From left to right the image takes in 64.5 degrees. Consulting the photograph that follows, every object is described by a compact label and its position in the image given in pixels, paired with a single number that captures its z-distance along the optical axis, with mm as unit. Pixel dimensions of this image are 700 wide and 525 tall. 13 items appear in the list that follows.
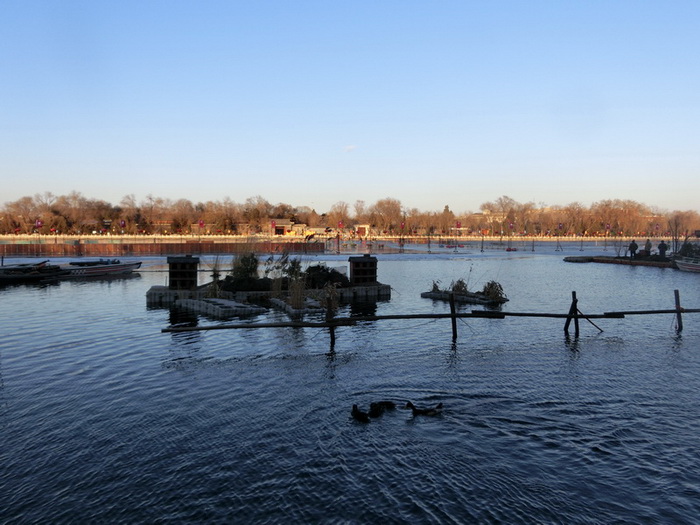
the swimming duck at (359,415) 11656
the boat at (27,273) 42625
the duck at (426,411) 12031
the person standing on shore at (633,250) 67300
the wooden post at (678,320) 21328
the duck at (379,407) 11992
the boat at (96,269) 46281
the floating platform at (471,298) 29547
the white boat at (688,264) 52106
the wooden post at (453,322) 19688
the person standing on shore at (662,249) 63506
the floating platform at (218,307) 25094
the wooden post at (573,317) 20594
